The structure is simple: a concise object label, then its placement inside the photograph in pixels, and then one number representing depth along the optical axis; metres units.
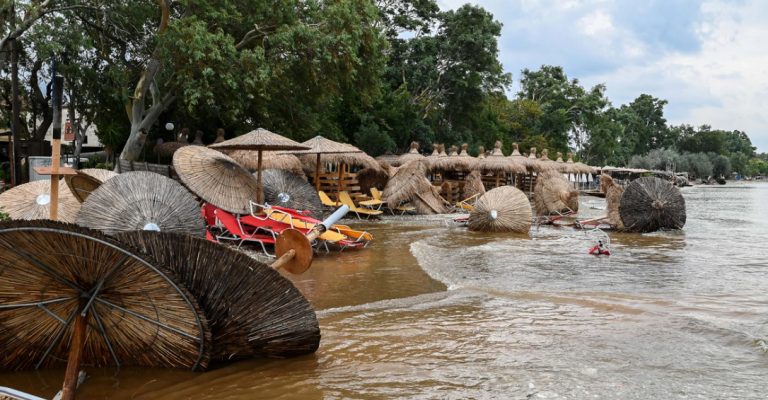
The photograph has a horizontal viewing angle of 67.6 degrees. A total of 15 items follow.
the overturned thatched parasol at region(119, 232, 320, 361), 3.46
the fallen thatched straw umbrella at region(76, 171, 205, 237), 7.35
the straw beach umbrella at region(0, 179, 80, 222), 8.12
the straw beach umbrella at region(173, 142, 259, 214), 9.77
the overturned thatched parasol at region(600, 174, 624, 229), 15.86
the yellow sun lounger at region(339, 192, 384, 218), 16.72
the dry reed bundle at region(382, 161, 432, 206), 18.44
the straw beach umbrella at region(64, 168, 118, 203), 8.21
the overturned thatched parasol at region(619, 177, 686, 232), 15.36
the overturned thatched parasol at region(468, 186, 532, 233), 14.49
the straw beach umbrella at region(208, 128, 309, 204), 10.47
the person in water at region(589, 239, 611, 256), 11.16
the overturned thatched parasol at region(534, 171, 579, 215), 20.12
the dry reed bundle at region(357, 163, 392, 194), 20.58
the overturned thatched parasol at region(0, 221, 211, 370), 2.81
